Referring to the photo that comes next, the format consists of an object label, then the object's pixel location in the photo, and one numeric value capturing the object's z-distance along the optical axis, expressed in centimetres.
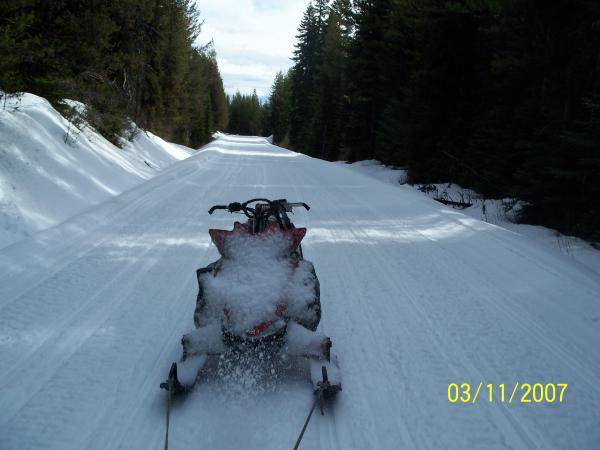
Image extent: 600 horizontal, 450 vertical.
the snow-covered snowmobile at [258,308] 299
